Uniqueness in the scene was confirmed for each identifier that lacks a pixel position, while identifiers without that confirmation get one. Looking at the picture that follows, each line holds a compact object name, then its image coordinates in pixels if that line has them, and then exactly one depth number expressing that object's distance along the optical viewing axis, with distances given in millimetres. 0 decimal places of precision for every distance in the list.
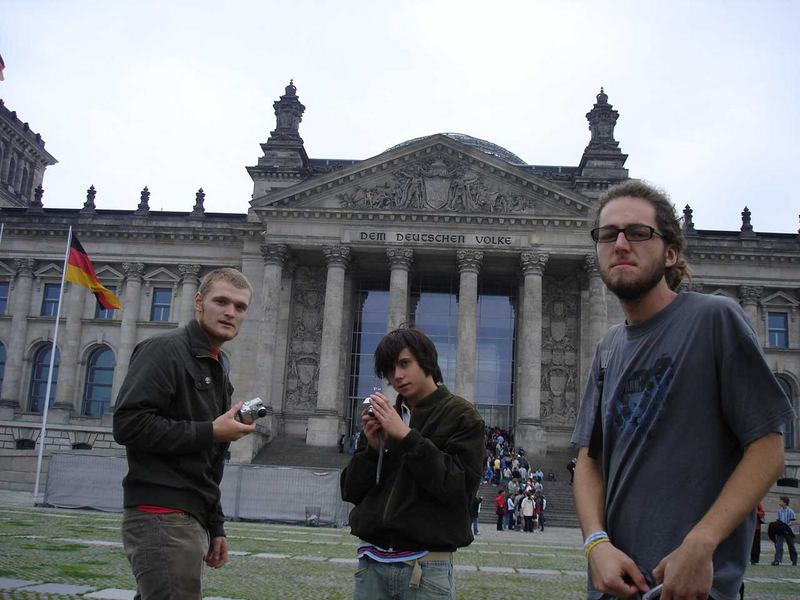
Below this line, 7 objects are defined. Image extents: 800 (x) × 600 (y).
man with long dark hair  4367
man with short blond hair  4117
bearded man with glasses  3064
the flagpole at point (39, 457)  29788
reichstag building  45312
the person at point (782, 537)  20328
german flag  38944
